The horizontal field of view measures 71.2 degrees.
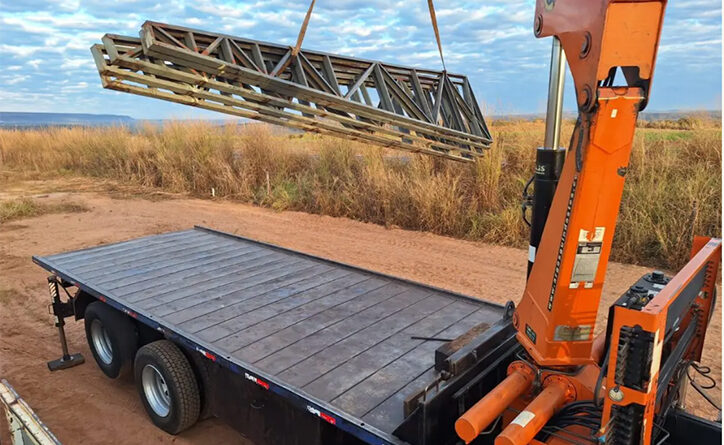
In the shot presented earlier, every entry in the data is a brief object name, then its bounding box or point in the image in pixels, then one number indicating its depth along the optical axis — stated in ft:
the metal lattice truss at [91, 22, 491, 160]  14.85
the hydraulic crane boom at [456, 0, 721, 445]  6.63
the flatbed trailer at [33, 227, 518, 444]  9.40
